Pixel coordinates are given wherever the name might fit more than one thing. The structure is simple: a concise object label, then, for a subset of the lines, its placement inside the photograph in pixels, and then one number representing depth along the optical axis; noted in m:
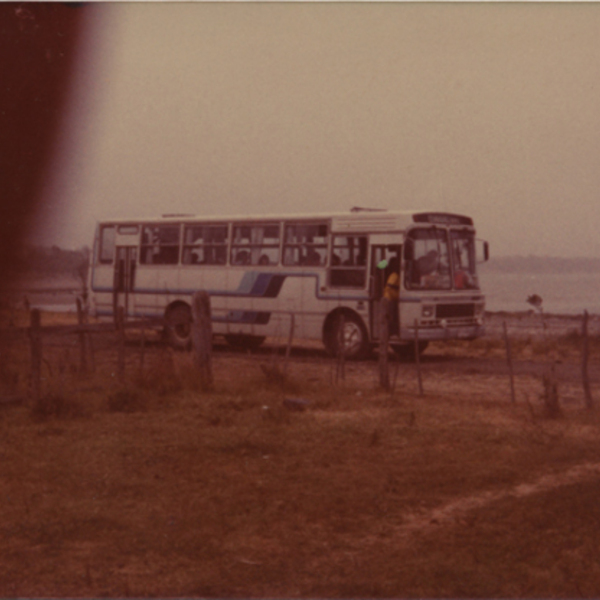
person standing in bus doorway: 18.70
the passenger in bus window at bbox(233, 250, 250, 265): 20.98
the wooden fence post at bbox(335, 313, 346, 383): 14.55
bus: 18.83
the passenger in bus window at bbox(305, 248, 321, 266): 19.88
